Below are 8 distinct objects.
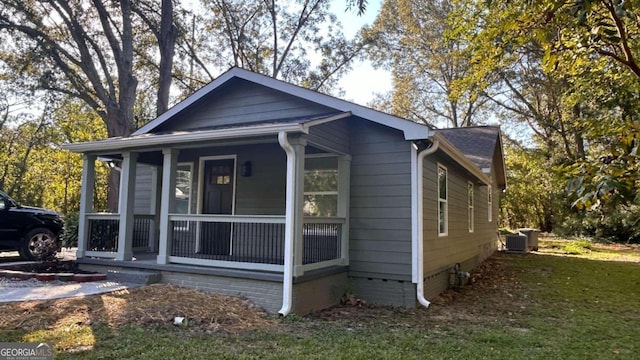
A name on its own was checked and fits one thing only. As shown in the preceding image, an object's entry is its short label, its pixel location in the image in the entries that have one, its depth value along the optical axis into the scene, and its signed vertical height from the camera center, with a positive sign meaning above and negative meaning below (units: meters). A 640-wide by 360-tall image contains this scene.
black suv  8.90 -0.37
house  6.26 +0.26
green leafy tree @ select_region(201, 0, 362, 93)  21.42 +9.24
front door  8.32 +0.28
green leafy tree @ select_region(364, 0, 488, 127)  25.47 +9.88
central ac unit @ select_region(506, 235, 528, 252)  16.19 -0.89
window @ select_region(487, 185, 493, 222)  14.57 +0.63
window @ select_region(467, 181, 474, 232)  11.13 +0.41
